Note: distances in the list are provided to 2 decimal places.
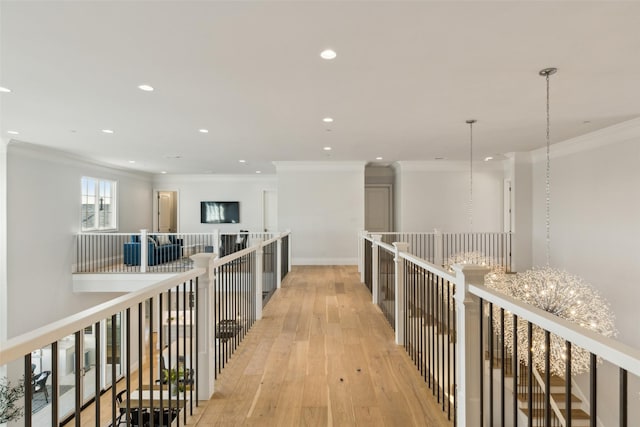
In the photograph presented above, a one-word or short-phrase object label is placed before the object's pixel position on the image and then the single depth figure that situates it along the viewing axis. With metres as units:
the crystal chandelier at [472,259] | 4.09
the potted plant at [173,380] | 5.53
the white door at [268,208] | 11.97
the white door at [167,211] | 12.16
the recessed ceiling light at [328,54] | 2.88
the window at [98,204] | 8.50
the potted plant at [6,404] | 4.80
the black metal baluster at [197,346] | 2.27
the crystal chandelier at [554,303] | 3.34
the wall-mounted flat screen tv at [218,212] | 11.81
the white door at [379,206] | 10.41
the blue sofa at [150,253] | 7.99
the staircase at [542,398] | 5.18
